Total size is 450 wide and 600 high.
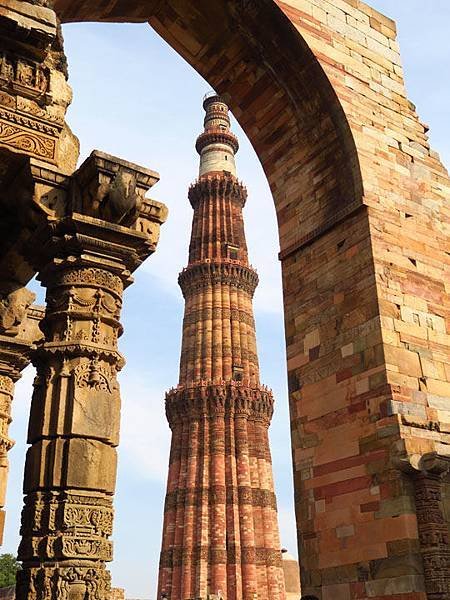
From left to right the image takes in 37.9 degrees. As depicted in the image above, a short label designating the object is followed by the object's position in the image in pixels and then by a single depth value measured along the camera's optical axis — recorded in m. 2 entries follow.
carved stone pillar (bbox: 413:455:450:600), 6.13
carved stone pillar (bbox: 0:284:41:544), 4.58
